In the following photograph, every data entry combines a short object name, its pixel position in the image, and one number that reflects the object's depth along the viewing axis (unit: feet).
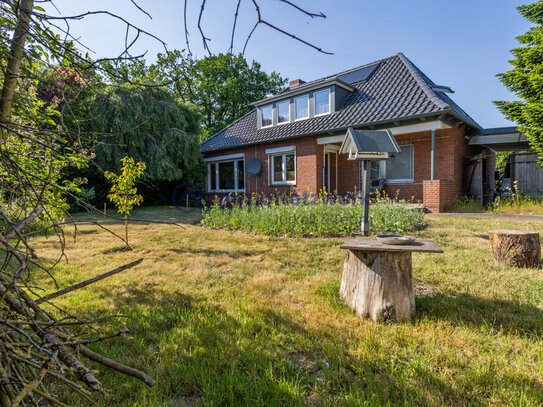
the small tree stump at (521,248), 12.67
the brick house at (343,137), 31.65
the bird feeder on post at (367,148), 18.63
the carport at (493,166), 33.86
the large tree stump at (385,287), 8.05
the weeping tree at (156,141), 41.68
